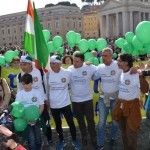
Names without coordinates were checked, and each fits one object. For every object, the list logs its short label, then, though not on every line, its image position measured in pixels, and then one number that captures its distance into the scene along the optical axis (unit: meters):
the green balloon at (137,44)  5.73
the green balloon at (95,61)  6.95
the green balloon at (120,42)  7.47
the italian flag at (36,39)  4.69
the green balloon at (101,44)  7.68
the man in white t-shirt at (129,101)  4.50
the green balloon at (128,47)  6.29
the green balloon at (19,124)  4.09
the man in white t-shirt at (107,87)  4.87
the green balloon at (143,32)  5.00
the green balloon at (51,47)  7.55
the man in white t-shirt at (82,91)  5.03
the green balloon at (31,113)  4.21
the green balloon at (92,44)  7.82
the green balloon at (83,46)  7.36
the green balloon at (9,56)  7.38
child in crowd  4.40
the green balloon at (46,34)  7.44
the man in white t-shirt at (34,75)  4.77
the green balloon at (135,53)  6.19
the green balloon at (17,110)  4.12
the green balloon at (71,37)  7.68
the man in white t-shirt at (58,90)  4.93
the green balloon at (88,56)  6.80
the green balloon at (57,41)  7.67
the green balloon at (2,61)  6.74
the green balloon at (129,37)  6.44
